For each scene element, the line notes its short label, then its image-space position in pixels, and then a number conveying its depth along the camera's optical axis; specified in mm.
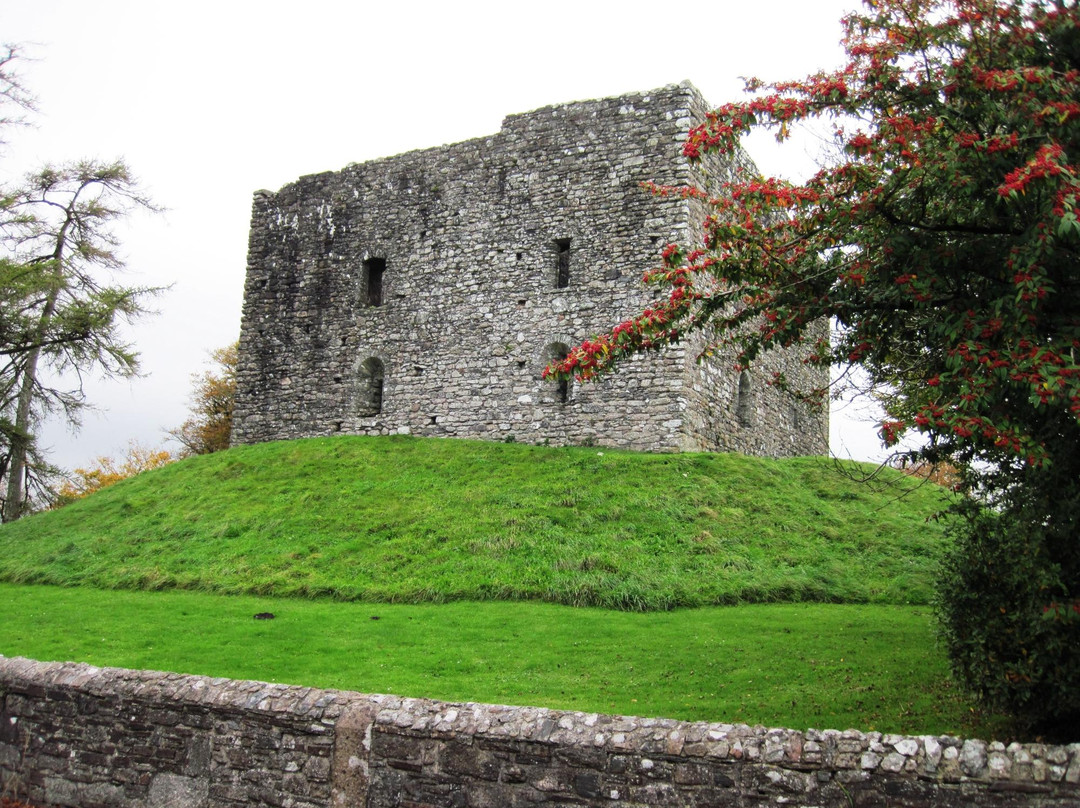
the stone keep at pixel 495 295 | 20234
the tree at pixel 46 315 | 26422
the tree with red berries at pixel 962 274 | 6879
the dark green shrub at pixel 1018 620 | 6750
